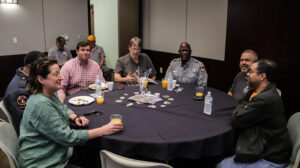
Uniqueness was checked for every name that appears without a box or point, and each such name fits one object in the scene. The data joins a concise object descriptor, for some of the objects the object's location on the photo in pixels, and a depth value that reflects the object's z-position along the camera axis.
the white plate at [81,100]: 2.34
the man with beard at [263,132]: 1.75
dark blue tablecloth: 1.64
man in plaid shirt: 3.12
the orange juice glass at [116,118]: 1.82
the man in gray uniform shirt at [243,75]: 2.89
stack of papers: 2.40
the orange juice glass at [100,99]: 2.35
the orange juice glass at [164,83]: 2.99
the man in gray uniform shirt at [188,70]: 3.40
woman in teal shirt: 1.56
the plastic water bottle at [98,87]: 2.60
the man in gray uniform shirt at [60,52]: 5.49
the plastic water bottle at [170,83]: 2.87
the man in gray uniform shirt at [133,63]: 3.47
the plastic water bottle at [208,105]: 2.06
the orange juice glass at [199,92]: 2.56
